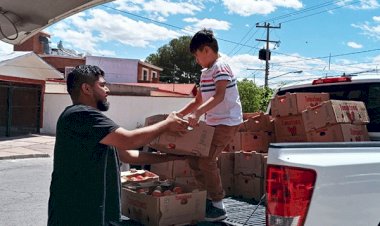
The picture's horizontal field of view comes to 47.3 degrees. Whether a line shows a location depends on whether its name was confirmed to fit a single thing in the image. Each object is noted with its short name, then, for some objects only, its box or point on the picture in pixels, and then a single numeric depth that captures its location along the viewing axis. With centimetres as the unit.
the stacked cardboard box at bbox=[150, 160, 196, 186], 388
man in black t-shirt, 269
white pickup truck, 224
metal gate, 2072
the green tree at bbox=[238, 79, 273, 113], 3266
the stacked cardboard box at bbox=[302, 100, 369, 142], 379
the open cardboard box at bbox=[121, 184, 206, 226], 290
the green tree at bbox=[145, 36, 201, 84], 5522
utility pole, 3974
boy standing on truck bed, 336
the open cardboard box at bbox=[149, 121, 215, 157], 311
